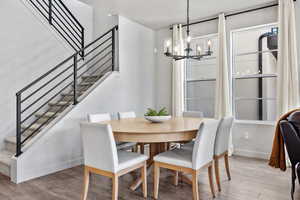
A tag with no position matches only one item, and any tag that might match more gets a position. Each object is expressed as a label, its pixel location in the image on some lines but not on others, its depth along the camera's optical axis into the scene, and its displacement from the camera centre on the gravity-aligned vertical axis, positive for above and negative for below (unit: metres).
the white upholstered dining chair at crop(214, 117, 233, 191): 2.61 -0.47
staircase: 3.10 +0.22
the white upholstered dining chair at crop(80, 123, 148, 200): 2.06 -0.54
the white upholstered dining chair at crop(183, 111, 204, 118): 3.78 -0.20
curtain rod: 3.90 +1.80
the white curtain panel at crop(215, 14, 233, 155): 4.21 +0.45
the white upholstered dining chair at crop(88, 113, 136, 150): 3.03 -0.23
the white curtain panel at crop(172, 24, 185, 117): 4.96 +0.57
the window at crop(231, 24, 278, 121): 4.19 +0.63
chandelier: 2.84 +0.68
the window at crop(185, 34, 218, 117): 4.83 +0.51
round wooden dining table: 2.20 -0.29
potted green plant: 2.87 -0.17
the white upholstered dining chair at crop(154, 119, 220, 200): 2.16 -0.59
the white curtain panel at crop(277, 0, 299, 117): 3.54 +0.69
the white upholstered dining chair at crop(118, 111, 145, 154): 3.37 -0.21
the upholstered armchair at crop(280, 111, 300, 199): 2.18 -0.38
